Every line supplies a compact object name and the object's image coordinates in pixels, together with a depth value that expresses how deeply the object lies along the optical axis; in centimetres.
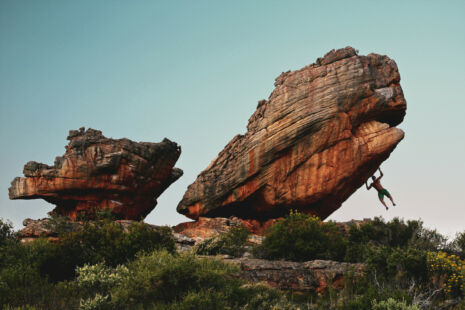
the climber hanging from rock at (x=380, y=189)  3972
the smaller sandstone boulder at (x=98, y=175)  4094
